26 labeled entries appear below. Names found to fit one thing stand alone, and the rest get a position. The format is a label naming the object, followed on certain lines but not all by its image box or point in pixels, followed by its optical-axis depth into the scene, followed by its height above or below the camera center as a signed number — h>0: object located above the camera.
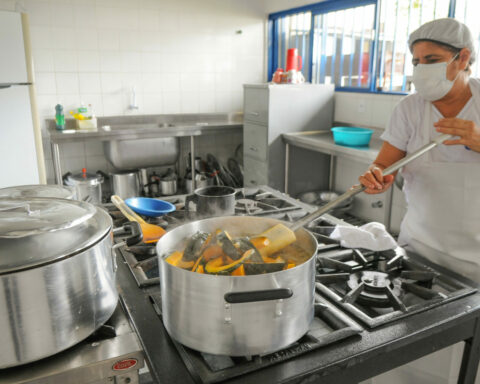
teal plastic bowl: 3.23 -0.35
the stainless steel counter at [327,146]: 3.06 -0.43
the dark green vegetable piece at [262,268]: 0.78 -0.33
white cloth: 1.23 -0.43
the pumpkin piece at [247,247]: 0.84 -0.32
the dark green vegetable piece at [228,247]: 0.83 -0.31
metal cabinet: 3.79 -0.23
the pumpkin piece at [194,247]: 0.86 -0.32
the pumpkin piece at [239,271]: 0.78 -0.33
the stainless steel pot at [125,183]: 4.02 -0.88
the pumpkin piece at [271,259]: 0.87 -0.35
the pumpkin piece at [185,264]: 0.83 -0.34
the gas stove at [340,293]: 0.76 -0.47
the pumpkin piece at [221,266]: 0.77 -0.32
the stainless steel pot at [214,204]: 1.30 -0.35
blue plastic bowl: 1.44 -0.40
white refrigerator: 2.90 -0.14
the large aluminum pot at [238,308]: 0.68 -0.37
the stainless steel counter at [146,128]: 3.59 -0.35
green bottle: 3.77 -0.24
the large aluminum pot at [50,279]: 0.67 -0.32
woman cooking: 1.34 -0.20
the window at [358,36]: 3.14 +0.50
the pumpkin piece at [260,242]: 0.92 -0.33
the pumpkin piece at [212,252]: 0.83 -0.32
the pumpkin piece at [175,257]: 0.84 -0.34
